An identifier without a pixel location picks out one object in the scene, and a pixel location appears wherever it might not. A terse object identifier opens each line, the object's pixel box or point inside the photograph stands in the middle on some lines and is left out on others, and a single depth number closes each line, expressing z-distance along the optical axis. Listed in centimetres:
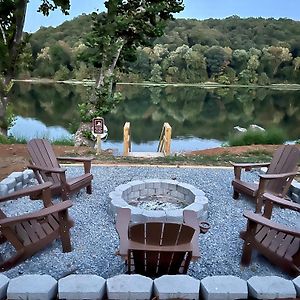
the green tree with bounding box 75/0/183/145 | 950
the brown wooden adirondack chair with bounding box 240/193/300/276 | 248
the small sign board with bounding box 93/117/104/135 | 627
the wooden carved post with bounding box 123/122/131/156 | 791
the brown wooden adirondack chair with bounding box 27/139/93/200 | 372
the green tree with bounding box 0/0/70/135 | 760
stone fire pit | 363
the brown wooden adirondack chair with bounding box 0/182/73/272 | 250
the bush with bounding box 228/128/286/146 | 912
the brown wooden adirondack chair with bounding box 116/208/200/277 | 224
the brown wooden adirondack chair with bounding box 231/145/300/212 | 364
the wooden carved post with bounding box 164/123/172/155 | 785
